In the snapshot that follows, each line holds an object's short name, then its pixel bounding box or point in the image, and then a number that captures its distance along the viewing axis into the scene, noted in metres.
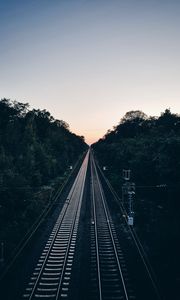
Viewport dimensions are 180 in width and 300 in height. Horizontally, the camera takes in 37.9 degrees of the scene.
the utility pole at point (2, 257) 18.94
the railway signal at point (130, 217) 26.69
